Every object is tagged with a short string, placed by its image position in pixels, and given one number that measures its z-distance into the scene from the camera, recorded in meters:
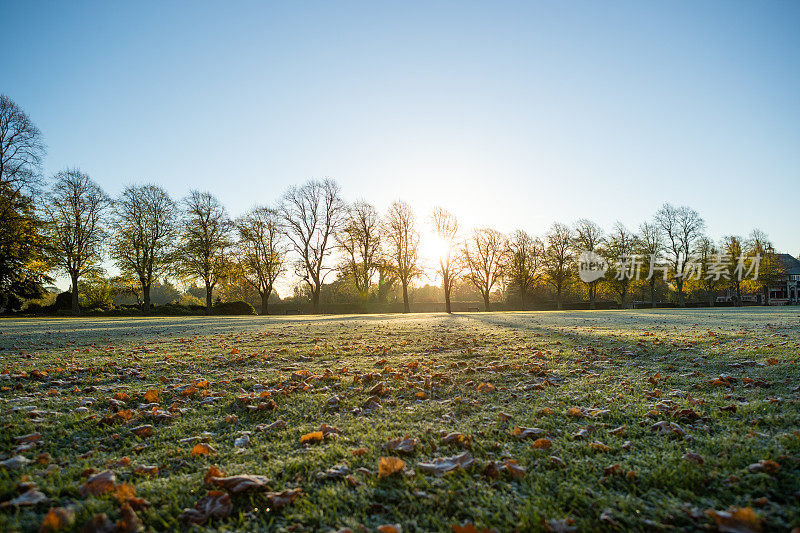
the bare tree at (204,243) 37.47
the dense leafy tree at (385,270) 39.12
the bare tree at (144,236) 35.97
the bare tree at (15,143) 24.22
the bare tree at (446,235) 39.50
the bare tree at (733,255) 48.00
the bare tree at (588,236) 49.44
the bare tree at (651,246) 47.94
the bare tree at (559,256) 49.03
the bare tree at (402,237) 40.31
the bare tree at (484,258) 51.66
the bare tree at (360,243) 40.62
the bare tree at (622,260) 47.47
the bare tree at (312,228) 40.31
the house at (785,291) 61.69
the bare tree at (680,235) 48.31
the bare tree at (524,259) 51.56
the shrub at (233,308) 34.48
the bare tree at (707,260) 48.12
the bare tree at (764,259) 47.81
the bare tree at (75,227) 31.58
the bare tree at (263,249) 41.75
